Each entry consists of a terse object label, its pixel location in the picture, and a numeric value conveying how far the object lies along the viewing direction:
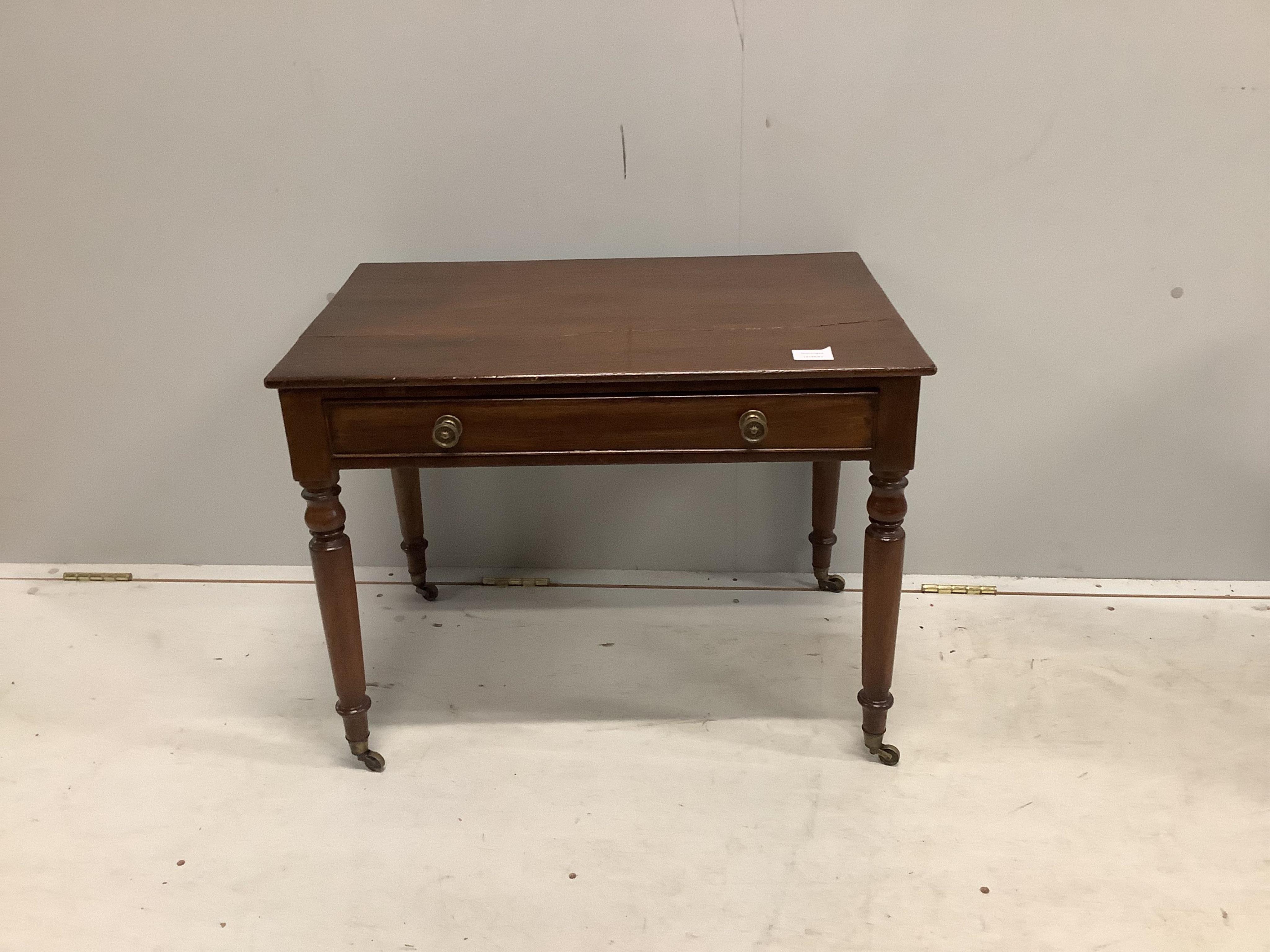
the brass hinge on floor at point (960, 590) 2.24
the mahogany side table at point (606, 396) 1.53
